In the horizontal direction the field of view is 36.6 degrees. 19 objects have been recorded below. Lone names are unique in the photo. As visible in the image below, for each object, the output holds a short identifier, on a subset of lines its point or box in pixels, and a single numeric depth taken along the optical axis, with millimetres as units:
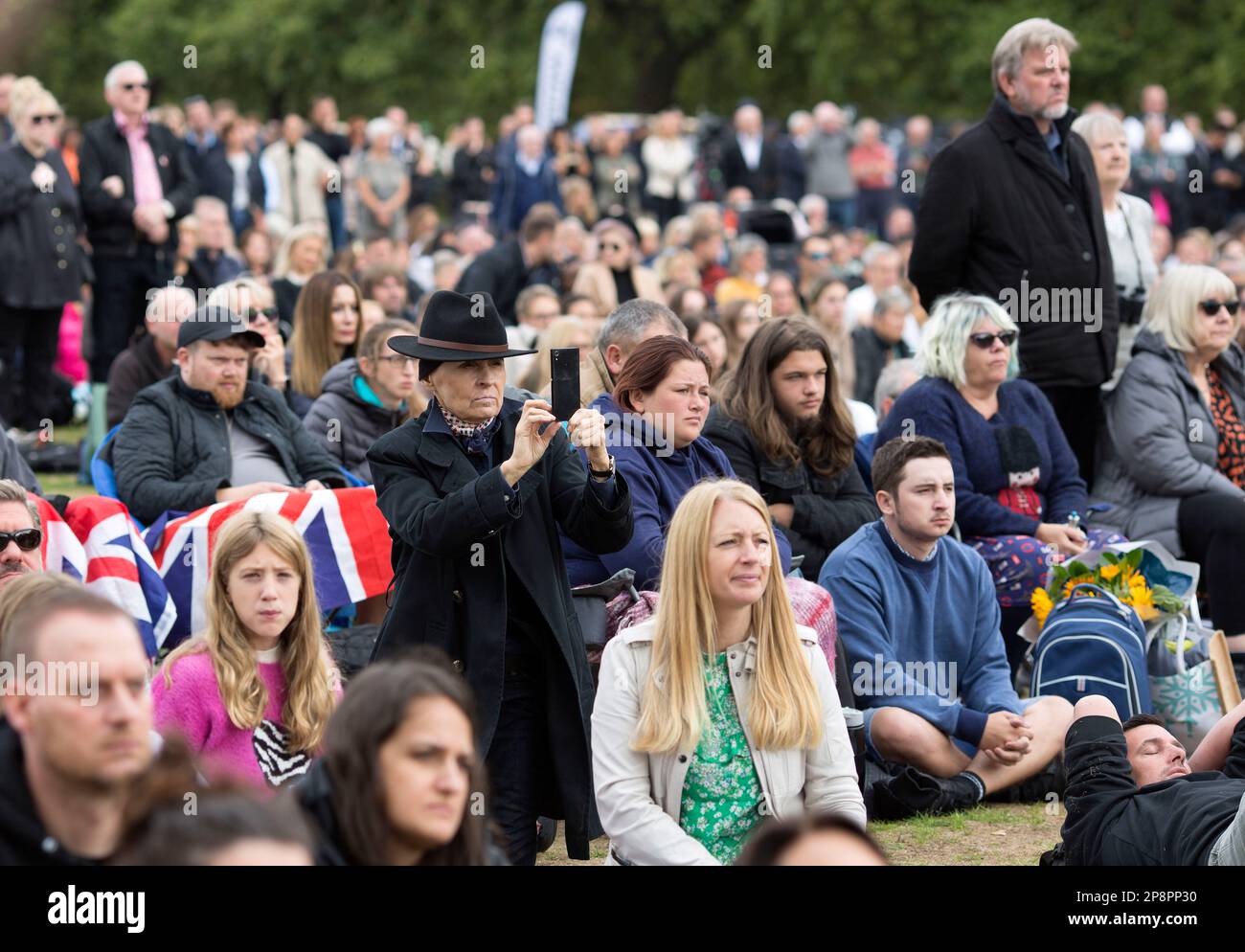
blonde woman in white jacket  4891
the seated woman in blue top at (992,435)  8172
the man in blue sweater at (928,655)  6980
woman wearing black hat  5340
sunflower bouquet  7766
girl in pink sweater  5199
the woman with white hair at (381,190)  20438
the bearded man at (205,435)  7824
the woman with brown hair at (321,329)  9719
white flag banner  26891
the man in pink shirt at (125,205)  12492
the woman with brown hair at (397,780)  3381
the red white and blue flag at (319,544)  7426
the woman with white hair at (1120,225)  9688
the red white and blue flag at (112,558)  6992
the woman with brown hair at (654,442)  6566
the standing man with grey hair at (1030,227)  8750
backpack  7371
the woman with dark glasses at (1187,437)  8594
